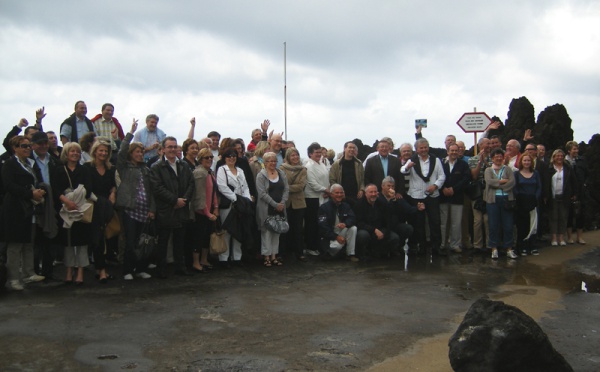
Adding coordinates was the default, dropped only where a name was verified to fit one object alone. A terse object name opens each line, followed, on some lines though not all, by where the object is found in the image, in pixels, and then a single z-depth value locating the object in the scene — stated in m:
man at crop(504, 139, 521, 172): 11.99
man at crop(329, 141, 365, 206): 11.54
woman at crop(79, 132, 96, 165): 9.54
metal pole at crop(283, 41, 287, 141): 14.62
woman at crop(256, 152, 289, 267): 10.25
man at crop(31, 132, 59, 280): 8.45
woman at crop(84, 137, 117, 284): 8.47
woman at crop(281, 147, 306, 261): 10.82
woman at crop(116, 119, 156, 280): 8.70
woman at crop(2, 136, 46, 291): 7.96
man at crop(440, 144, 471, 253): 11.50
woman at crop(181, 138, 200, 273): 9.51
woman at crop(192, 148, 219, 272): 9.42
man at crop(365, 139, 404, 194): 11.62
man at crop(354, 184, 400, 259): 10.95
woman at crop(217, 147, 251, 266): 9.74
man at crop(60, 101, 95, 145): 10.62
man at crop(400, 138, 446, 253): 11.39
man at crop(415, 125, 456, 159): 12.23
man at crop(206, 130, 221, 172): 11.41
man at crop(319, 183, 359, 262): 10.77
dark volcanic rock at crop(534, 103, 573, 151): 20.66
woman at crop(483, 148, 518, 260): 11.03
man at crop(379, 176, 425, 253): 11.10
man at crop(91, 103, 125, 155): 11.04
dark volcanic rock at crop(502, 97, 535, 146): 22.22
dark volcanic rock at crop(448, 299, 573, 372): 4.58
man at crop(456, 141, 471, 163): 11.83
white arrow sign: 14.73
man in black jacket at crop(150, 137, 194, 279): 8.90
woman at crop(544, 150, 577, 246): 12.24
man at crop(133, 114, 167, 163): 10.91
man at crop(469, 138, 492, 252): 11.59
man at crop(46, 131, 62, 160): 9.90
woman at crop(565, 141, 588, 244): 12.56
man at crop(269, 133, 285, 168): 11.23
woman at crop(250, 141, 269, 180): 10.88
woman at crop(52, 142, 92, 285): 8.27
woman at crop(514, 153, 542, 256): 11.36
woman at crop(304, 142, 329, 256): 11.32
